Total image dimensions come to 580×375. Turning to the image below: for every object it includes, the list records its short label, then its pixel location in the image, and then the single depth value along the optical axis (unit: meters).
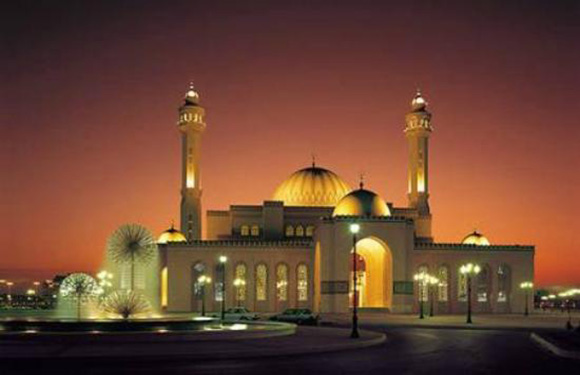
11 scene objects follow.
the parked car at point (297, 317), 45.84
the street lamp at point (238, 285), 71.12
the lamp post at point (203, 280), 70.06
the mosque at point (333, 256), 66.62
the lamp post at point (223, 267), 69.49
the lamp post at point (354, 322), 30.44
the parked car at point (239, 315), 51.42
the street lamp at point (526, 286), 72.12
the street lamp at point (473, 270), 57.74
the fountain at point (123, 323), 27.81
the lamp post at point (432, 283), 69.81
